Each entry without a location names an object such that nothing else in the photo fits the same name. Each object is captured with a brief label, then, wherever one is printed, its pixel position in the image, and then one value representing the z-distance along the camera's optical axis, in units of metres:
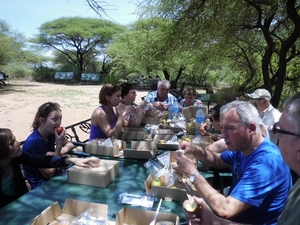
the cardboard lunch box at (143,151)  2.53
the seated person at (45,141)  2.46
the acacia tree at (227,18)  6.12
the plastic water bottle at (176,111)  4.45
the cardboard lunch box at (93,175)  1.94
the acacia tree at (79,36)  32.00
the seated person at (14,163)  2.03
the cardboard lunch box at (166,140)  2.94
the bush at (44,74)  32.78
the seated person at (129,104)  3.85
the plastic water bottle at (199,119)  3.46
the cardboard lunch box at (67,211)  1.49
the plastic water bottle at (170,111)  4.68
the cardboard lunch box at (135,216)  1.49
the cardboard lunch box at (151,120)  4.19
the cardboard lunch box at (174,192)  1.76
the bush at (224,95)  12.54
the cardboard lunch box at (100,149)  2.61
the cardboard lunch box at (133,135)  3.32
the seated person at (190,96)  5.31
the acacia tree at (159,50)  8.14
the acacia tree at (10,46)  20.60
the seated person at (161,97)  5.29
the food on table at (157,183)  1.91
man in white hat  3.88
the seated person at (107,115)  3.16
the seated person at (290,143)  1.17
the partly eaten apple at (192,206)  1.44
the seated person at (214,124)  2.87
